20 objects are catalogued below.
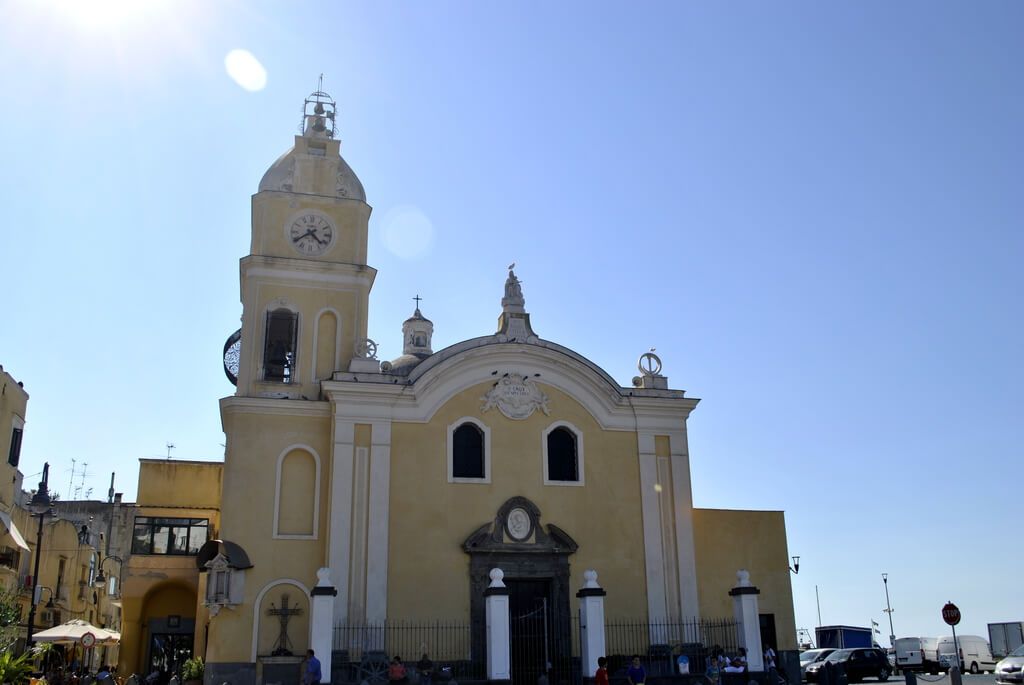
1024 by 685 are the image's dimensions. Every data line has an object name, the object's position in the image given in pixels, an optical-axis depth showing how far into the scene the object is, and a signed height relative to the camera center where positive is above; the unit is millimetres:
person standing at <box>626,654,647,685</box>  18402 -590
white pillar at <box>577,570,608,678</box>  20047 +409
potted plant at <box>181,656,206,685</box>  22984 -530
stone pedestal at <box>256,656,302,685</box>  20844 -470
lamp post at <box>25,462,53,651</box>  21953 +3234
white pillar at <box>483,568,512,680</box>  19344 +232
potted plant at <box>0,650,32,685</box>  14914 -253
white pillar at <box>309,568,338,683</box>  19338 +438
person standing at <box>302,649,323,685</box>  18344 -468
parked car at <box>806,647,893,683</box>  30719 -795
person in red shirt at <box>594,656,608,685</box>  18188 -599
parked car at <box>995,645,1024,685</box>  24422 -830
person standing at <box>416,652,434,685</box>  19453 -469
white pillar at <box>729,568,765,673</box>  21906 +414
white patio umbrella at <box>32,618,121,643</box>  24047 +429
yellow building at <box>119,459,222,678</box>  28531 +2471
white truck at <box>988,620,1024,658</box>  37469 -35
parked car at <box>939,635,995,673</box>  38781 -637
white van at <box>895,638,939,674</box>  37062 -675
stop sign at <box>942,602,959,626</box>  19781 +429
